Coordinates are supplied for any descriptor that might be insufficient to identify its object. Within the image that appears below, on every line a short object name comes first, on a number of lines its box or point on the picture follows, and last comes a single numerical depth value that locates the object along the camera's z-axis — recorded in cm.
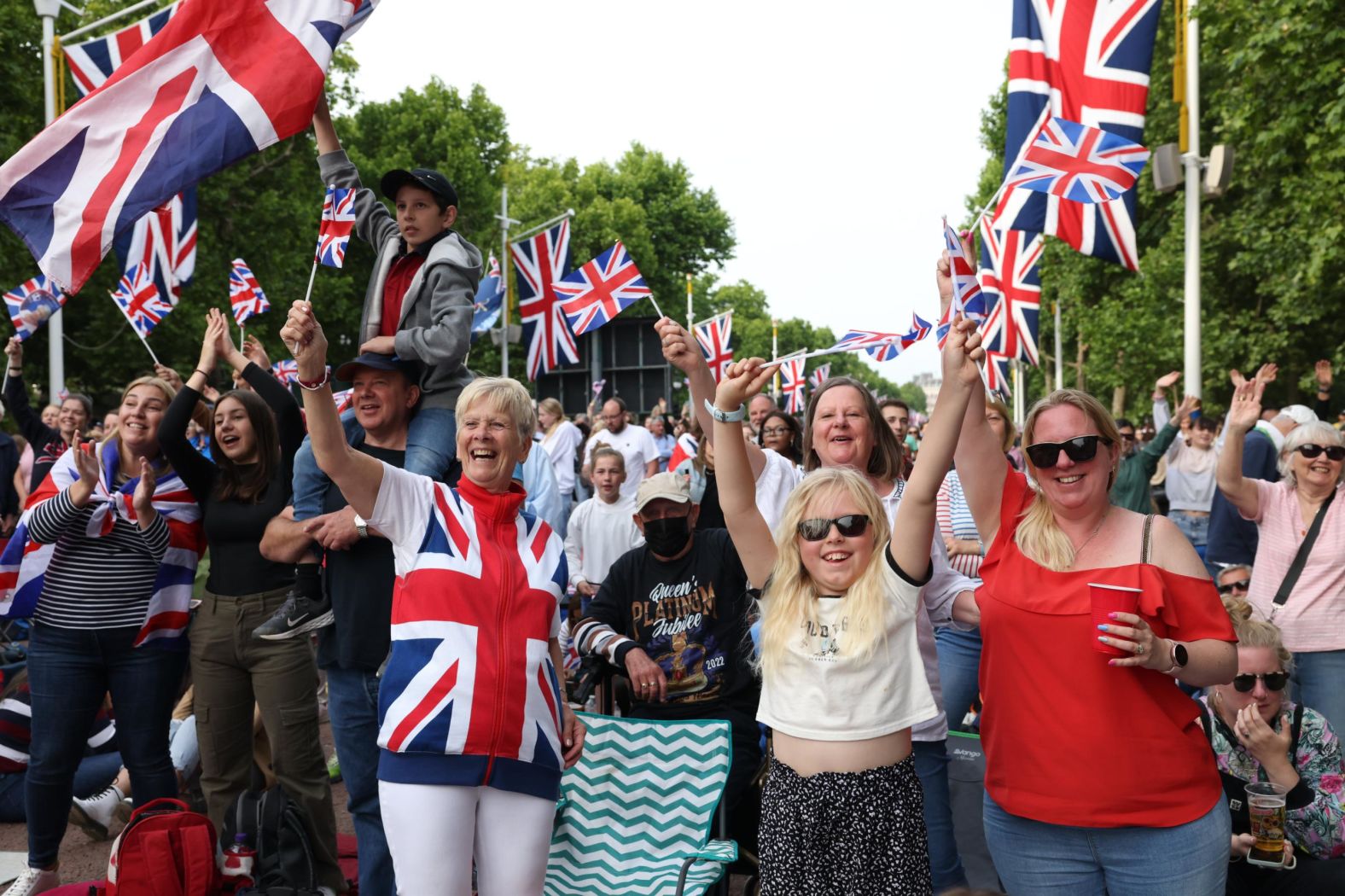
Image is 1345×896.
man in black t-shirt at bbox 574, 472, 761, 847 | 456
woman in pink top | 524
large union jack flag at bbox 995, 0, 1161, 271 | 871
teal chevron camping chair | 426
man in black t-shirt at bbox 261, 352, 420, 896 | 422
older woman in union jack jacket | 314
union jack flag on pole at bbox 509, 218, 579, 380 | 1330
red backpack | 438
